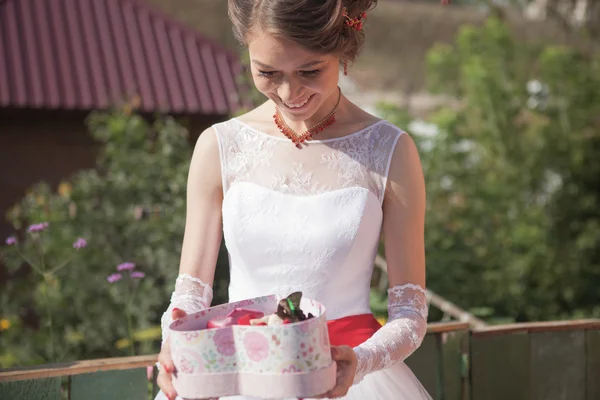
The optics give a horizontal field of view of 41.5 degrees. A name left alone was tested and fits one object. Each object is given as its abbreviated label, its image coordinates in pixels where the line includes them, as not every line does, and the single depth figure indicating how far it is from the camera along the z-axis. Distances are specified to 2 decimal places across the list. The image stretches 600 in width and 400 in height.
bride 1.97
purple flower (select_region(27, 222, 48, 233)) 3.28
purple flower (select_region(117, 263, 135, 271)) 3.30
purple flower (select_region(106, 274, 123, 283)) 3.39
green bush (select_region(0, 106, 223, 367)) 4.13
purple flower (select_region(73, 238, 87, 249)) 3.22
